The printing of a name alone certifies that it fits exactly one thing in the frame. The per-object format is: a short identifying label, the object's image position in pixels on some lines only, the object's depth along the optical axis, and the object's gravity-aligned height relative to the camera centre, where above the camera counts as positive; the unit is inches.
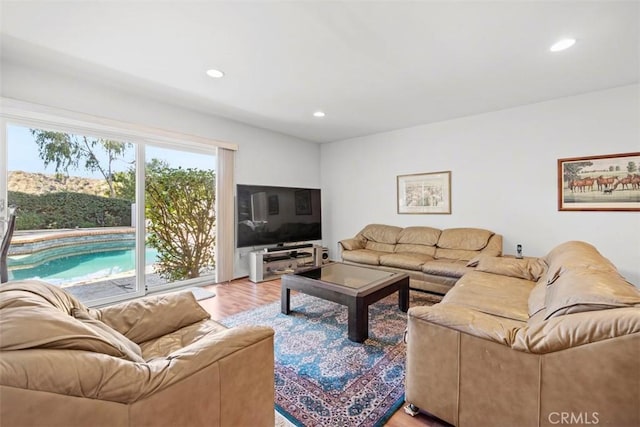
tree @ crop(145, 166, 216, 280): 145.0 -2.5
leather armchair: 27.2 -20.1
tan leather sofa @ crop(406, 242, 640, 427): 40.6 -25.6
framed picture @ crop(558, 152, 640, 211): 119.0 +12.7
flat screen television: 168.6 -1.1
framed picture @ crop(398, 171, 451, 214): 169.2 +12.3
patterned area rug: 61.6 -43.9
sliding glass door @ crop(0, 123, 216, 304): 108.9 +1.8
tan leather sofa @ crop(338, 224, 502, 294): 134.8 -22.6
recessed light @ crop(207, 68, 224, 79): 105.5 +55.6
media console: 168.6 -31.6
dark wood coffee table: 91.9 -28.1
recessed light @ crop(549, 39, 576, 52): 87.3 +54.5
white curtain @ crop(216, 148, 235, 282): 161.9 -0.8
